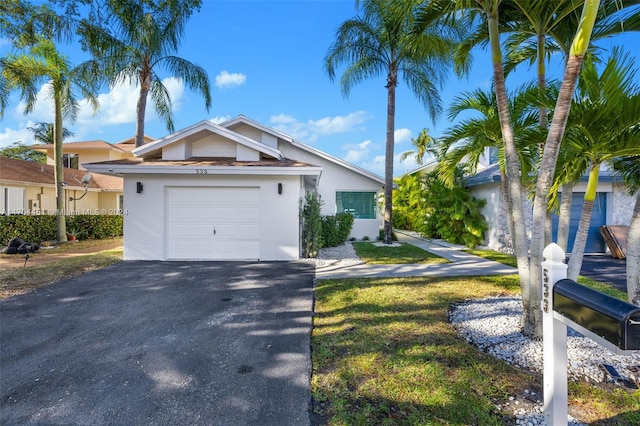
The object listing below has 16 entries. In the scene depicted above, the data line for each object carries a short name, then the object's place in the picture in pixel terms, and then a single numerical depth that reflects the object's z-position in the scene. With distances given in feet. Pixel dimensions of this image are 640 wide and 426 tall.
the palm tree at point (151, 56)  40.45
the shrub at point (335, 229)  45.47
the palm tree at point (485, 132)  15.71
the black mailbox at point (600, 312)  5.31
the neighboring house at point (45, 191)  53.36
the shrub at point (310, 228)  34.88
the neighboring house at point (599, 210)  37.78
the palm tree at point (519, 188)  12.32
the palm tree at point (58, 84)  40.98
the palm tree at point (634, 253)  14.92
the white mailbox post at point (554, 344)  7.81
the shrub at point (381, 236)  55.06
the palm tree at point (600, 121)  12.00
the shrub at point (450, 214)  44.19
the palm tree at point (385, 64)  43.83
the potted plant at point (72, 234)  52.37
